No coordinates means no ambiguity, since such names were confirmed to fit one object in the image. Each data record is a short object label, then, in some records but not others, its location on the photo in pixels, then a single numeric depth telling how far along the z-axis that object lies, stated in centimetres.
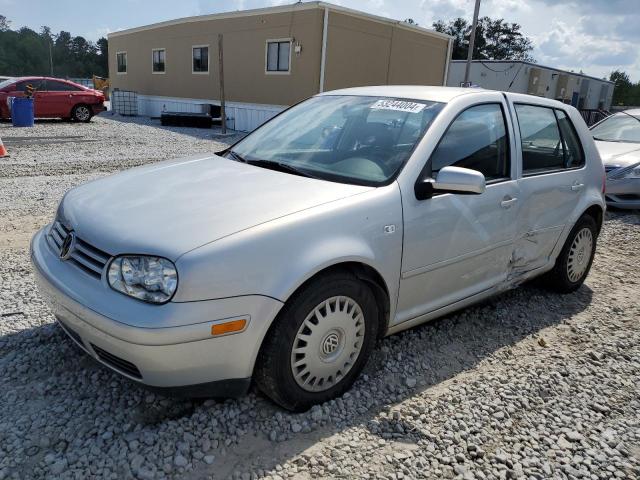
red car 1692
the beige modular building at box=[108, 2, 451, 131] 1725
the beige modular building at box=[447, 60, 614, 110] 2983
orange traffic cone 1034
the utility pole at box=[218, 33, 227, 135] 1717
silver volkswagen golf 226
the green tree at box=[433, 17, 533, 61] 6438
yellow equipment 4094
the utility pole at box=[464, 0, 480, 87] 1716
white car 784
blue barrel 1573
